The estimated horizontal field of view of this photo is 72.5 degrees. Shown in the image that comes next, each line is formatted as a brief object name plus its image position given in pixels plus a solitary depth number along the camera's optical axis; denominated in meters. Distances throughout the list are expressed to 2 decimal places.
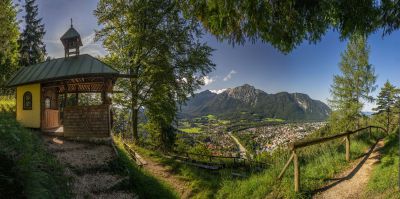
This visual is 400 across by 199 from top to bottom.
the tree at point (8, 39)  22.61
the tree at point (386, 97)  41.50
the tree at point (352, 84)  31.84
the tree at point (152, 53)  20.86
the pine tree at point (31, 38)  35.51
